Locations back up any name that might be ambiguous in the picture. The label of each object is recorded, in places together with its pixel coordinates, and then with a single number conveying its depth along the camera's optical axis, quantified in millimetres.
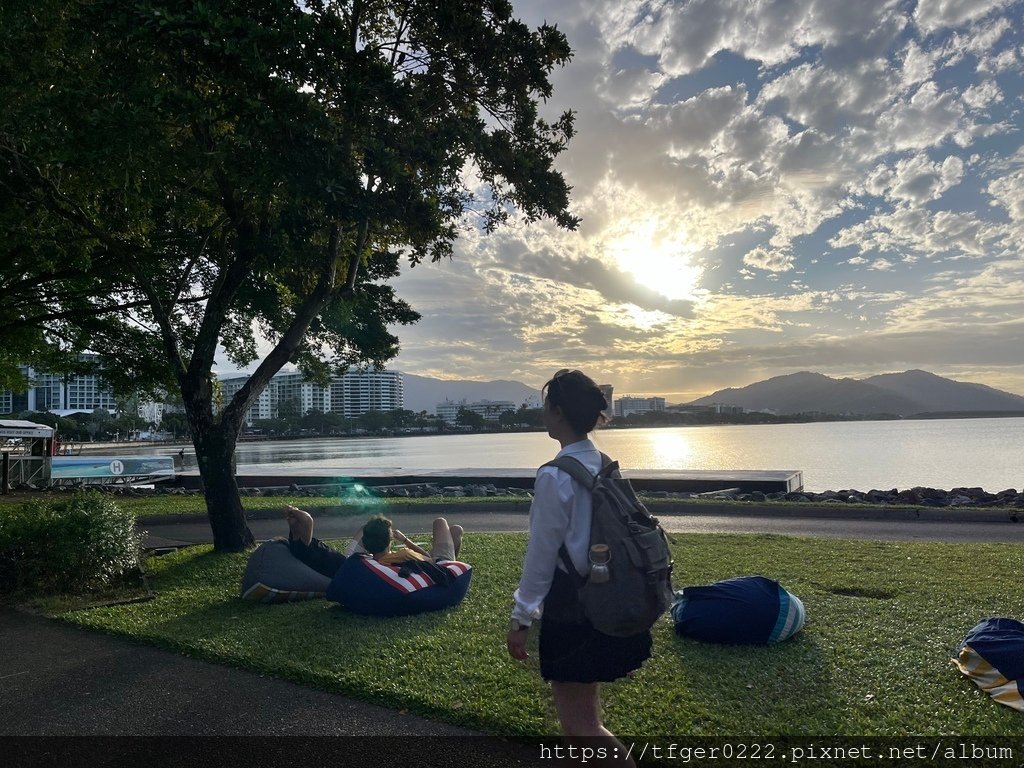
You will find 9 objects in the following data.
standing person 2559
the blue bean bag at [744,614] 4996
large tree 7027
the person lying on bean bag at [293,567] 6820
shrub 7430
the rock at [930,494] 16234
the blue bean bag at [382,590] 6102
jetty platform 18281
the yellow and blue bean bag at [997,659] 3861
